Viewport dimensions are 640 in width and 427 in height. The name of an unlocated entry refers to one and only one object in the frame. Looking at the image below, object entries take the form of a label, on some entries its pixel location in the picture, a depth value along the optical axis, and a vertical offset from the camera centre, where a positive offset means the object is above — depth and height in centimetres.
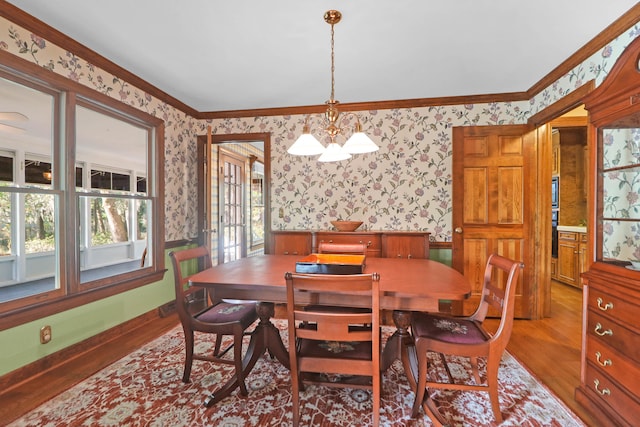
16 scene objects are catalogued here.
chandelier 187 +44
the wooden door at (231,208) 399 +5
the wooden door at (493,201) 311 +11
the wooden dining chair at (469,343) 152 -71
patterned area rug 161 -116
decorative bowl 328 -16
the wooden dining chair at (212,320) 178 -70
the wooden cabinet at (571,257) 417 -69
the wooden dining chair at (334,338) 130 -61
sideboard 310 -33
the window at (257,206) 607 +11
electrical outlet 210 -90
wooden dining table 149 -42
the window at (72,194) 227 +17
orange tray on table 170 -33
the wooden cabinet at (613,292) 140 -42
